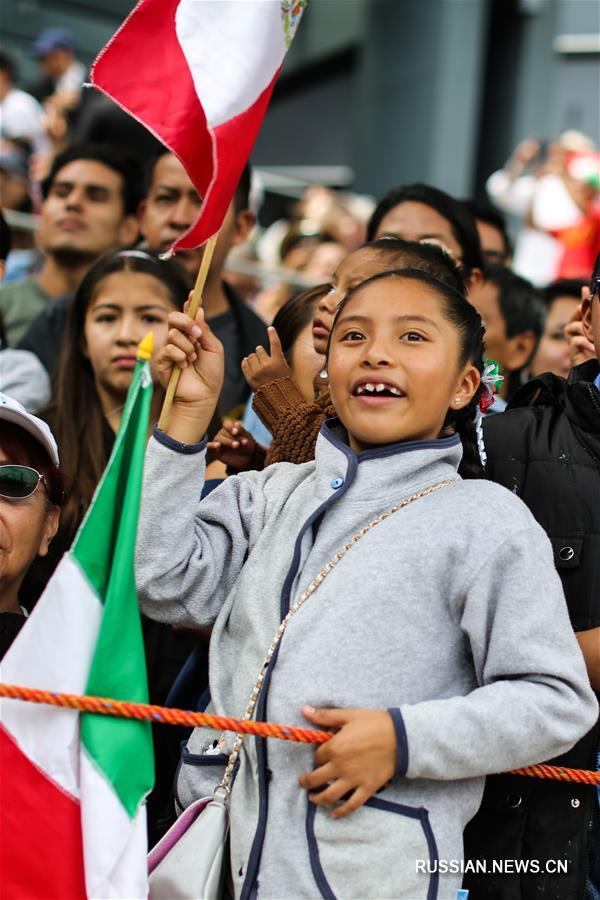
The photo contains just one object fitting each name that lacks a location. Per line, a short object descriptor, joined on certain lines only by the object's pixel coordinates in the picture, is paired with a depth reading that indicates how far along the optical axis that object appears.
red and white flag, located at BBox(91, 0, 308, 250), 4.79
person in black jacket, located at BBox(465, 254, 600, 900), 4.59
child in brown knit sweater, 5.45
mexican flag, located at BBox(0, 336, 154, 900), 3.92
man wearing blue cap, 17.34
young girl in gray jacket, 3.95
